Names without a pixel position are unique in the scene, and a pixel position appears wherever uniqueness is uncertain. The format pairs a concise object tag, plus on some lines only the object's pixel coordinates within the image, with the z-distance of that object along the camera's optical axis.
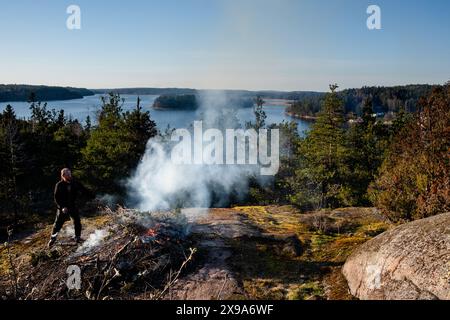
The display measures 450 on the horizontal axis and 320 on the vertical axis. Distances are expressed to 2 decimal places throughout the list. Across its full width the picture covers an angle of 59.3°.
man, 9.34
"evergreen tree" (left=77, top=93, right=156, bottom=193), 23.36
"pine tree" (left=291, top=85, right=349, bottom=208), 24.95
